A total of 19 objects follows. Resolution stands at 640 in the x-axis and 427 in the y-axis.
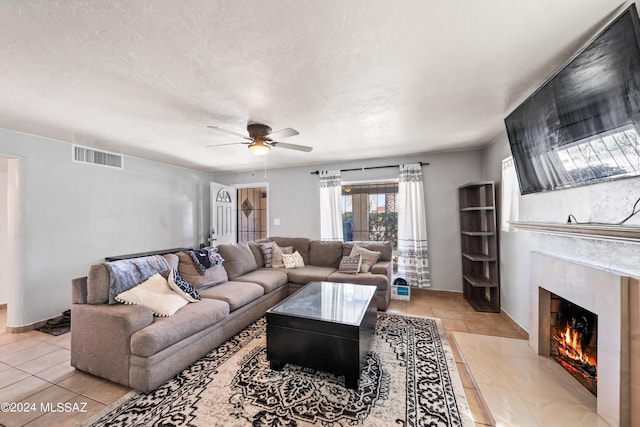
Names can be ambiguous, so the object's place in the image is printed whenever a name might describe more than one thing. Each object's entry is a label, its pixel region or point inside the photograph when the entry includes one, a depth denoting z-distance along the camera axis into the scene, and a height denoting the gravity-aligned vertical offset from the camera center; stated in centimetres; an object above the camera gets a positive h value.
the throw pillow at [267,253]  420 -65
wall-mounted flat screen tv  123 +60
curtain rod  428 +86
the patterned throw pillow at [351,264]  371 -78
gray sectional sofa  185 -94
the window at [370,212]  473 +4
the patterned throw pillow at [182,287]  241 -71
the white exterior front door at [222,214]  530 +5
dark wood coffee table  188 -99
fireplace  138 -69
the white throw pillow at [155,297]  207 -70
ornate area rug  159 -132
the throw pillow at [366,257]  377 -69
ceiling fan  272 +87
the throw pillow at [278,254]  419 -67
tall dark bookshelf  341 -54
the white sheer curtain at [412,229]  420 -28
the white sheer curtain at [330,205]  477 +18
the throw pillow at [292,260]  415 -78
